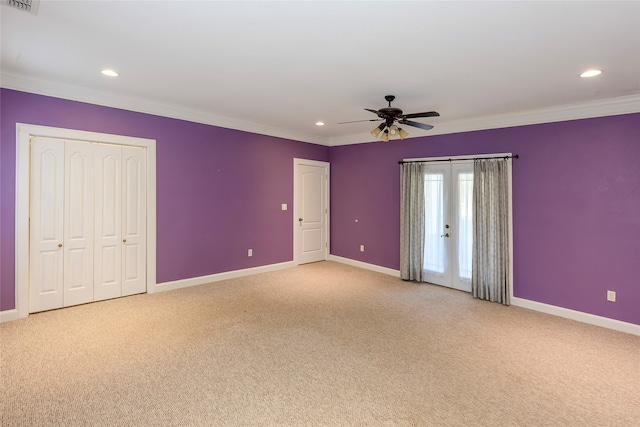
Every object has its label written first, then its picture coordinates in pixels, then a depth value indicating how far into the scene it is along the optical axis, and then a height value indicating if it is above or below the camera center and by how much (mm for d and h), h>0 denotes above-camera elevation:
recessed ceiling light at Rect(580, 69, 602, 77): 3133 +1424
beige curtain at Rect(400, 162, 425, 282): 5648 -35
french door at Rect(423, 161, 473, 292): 5180 -100
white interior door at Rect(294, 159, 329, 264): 6832 +164
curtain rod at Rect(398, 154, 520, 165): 4671 +958
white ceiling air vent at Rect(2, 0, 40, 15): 2119 +1434
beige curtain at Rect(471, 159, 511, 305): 4703 -192
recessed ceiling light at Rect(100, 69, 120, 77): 3428 +1573
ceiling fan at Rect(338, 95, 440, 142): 3832 +1170
